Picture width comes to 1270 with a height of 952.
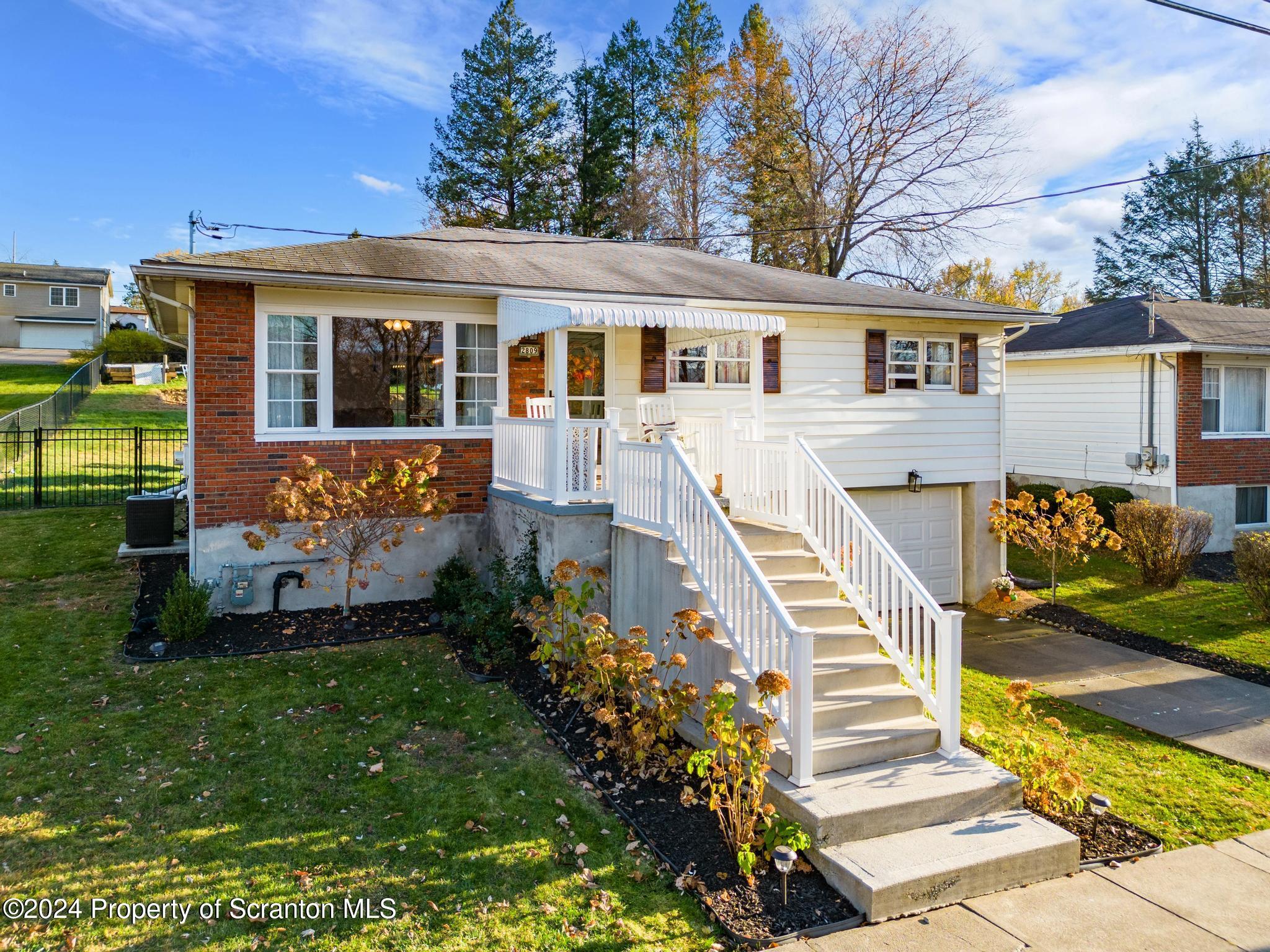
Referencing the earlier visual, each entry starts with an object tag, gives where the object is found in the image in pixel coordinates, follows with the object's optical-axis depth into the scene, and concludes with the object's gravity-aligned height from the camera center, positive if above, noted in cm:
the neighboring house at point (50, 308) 4162 +778
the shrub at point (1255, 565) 1000 -136
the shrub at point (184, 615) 808 -165
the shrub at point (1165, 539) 1187 -122
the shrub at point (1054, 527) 1096 -99
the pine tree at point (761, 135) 2562 +1054
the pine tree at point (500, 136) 2816 +1141
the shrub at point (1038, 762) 516 -211
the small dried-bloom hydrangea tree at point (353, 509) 843 -61
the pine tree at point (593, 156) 2841 +1112
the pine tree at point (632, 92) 2919 +1356
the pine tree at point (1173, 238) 3362 +984
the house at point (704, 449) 519 +8
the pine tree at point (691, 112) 2761 +1251
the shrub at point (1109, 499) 1465 -75
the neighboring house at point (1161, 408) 1461 +100
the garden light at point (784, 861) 413 -212
